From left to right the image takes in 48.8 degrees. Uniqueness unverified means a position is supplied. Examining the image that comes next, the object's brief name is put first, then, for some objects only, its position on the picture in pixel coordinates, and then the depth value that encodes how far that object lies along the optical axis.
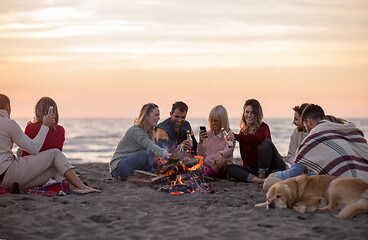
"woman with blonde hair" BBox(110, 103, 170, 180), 7.55
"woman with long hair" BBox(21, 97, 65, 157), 6.55
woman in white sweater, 5.98
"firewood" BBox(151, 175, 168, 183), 7.02
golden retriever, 4.90
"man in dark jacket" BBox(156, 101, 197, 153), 7.85
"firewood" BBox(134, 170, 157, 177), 7.25
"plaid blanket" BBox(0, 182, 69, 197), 6.29
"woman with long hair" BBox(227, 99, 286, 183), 7.62
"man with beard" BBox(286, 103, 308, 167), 7.66
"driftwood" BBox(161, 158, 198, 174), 6.86
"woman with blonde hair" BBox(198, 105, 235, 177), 7.90
